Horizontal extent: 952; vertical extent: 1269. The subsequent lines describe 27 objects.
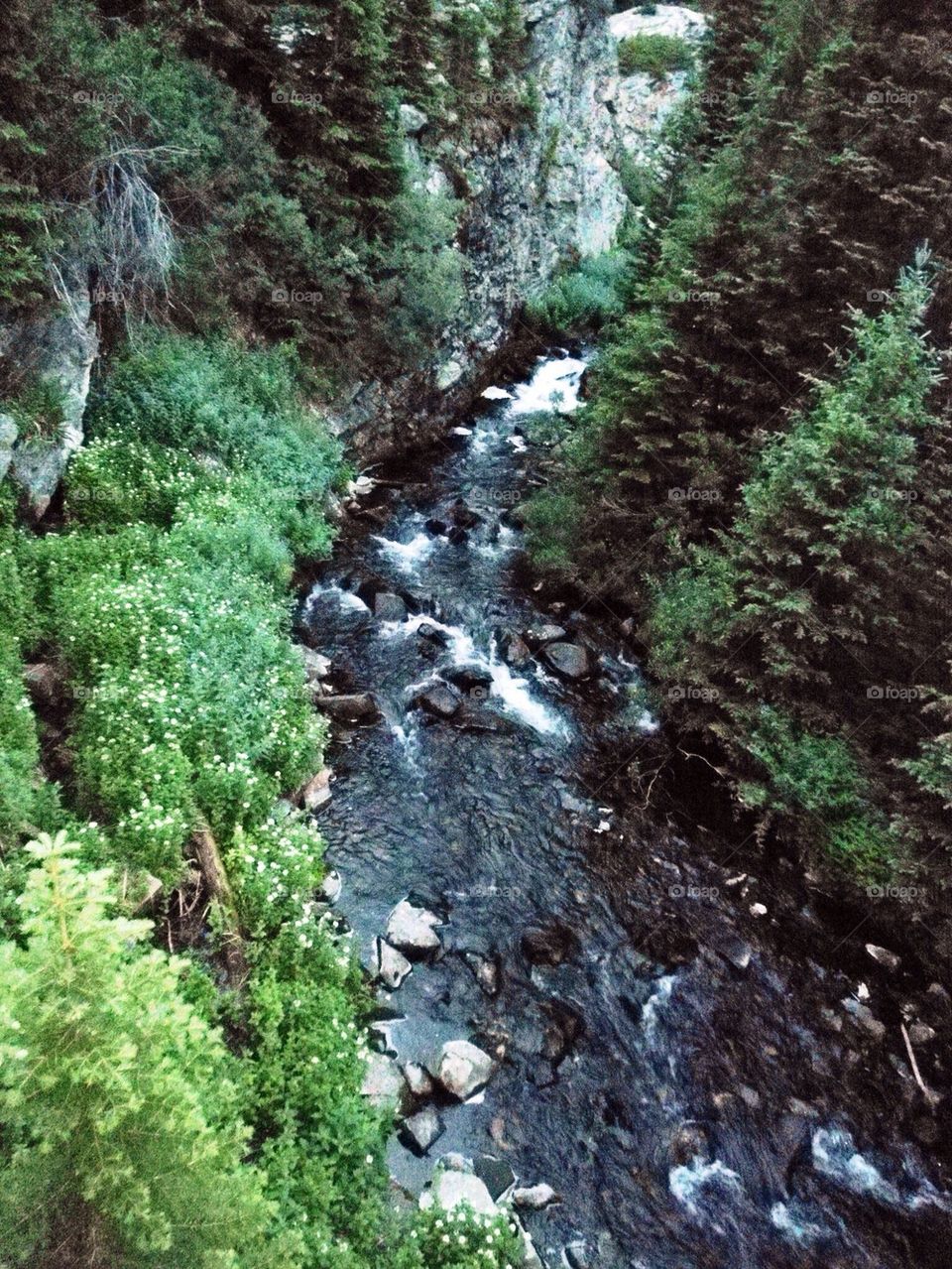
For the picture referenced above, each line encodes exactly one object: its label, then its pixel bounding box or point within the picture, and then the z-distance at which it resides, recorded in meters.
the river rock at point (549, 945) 8.56
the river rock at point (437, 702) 11.80
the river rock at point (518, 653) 13.16
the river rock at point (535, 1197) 6.48
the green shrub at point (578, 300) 27.73
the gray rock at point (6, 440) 8.98
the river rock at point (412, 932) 8.28
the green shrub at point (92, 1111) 3.10
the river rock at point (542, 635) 13.55
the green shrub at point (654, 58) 36.44
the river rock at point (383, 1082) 6.70
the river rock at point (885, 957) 9.24
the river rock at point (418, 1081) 7.03
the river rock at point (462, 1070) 7.11
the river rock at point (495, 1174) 6.49
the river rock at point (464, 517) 16.62
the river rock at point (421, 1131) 6.66
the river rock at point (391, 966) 7.93
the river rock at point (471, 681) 12.45
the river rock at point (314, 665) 11.61
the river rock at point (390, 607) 13.57
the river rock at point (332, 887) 8.60
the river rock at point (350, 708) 11.24
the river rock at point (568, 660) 13.10
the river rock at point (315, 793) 9.52
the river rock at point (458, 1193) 6.04
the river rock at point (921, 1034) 8.44
